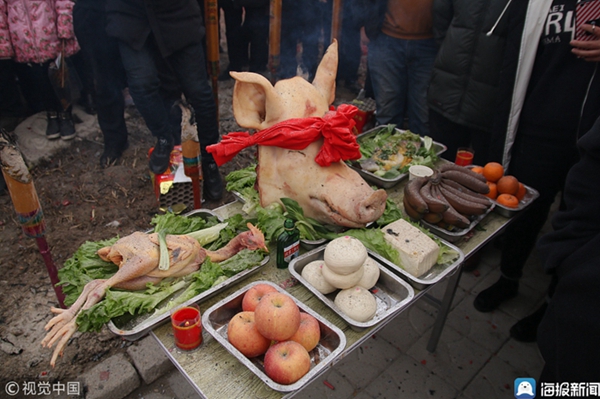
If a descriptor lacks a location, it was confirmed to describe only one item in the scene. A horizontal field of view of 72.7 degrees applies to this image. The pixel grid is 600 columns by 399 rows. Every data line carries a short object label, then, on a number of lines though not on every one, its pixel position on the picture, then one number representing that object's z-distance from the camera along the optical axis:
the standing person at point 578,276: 1.85
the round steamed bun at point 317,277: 2.26
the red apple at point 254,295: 2.03
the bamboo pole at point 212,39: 4.20
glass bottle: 2.40
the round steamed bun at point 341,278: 2.18
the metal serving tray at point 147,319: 1.95
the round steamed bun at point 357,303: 2.09
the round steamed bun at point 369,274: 2.29
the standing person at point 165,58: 3.75
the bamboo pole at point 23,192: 2.42
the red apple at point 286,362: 1.72
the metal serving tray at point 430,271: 2.34
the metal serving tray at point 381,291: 2.13
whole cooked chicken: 1.93
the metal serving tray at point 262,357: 1.74
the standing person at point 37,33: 4.26
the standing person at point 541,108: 2.76
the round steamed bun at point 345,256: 2.10
